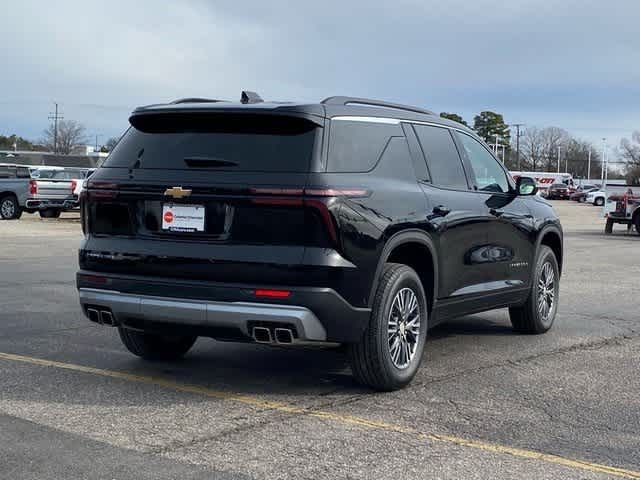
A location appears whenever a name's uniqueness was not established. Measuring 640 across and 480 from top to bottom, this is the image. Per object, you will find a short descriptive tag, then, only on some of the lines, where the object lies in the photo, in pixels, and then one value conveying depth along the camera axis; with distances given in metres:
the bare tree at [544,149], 156.00
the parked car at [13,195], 29.52
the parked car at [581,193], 76.41
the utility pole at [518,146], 145.65
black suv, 5.43
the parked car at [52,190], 28.72
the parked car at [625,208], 26.97
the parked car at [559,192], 84.64
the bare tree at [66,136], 134.25
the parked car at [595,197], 68.49
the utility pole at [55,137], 127.06
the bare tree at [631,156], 130.38
